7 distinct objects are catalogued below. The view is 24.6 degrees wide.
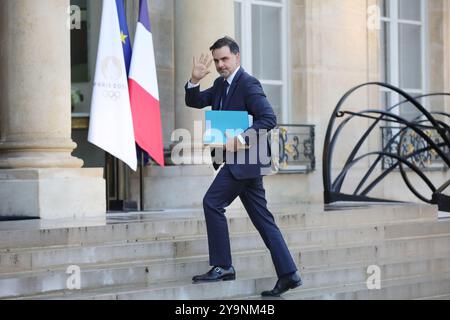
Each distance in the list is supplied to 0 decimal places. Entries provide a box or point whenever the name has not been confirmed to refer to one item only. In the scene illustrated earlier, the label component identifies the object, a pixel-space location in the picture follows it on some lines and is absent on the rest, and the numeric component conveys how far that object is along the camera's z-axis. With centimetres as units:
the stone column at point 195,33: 1204
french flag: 1109
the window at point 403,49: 1616
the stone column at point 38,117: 991
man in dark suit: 755
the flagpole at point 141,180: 1152
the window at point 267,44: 1423
